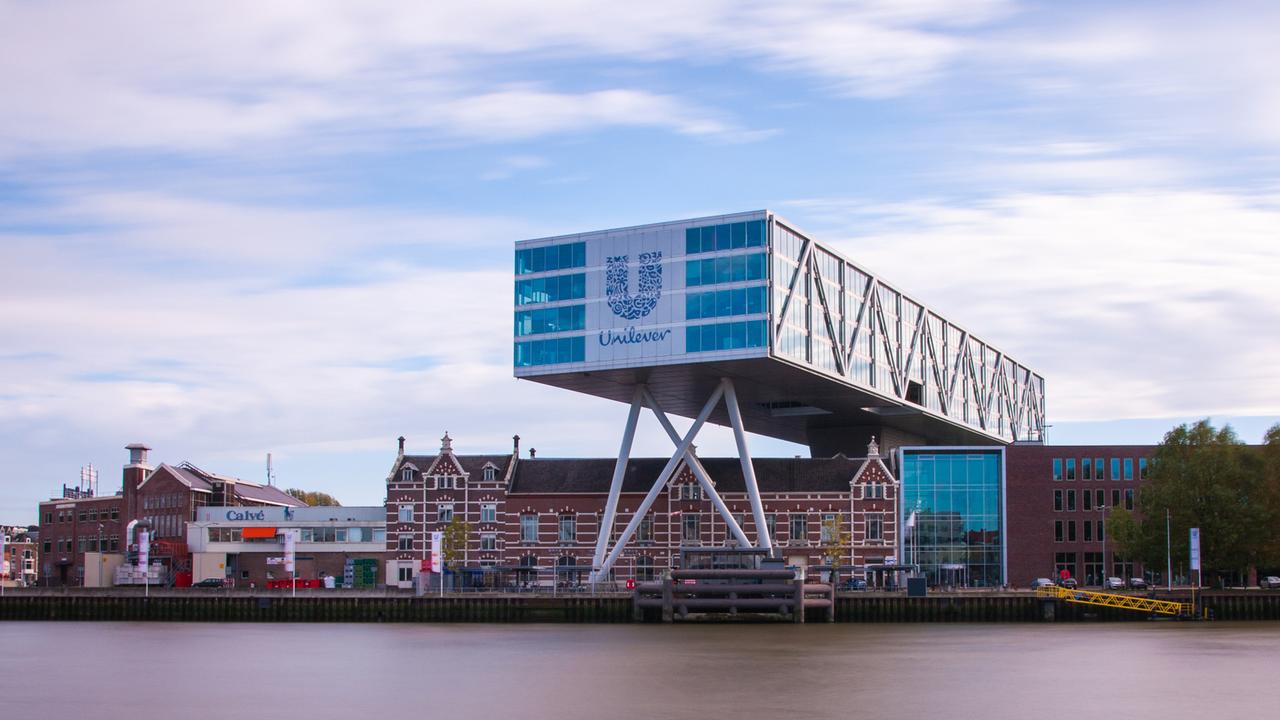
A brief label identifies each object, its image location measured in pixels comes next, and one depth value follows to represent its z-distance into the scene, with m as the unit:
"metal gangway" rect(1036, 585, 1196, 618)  94.06
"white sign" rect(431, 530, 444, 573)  102.12
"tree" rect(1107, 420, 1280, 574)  97.50
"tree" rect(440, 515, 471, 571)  116.38
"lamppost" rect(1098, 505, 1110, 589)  124.25
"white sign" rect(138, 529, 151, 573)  115.19
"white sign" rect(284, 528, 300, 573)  107.75
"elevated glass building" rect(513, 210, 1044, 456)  100.62
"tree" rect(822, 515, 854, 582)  113.50
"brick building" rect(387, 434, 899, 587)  116.94
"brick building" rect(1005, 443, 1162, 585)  124.19
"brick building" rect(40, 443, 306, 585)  134.12
